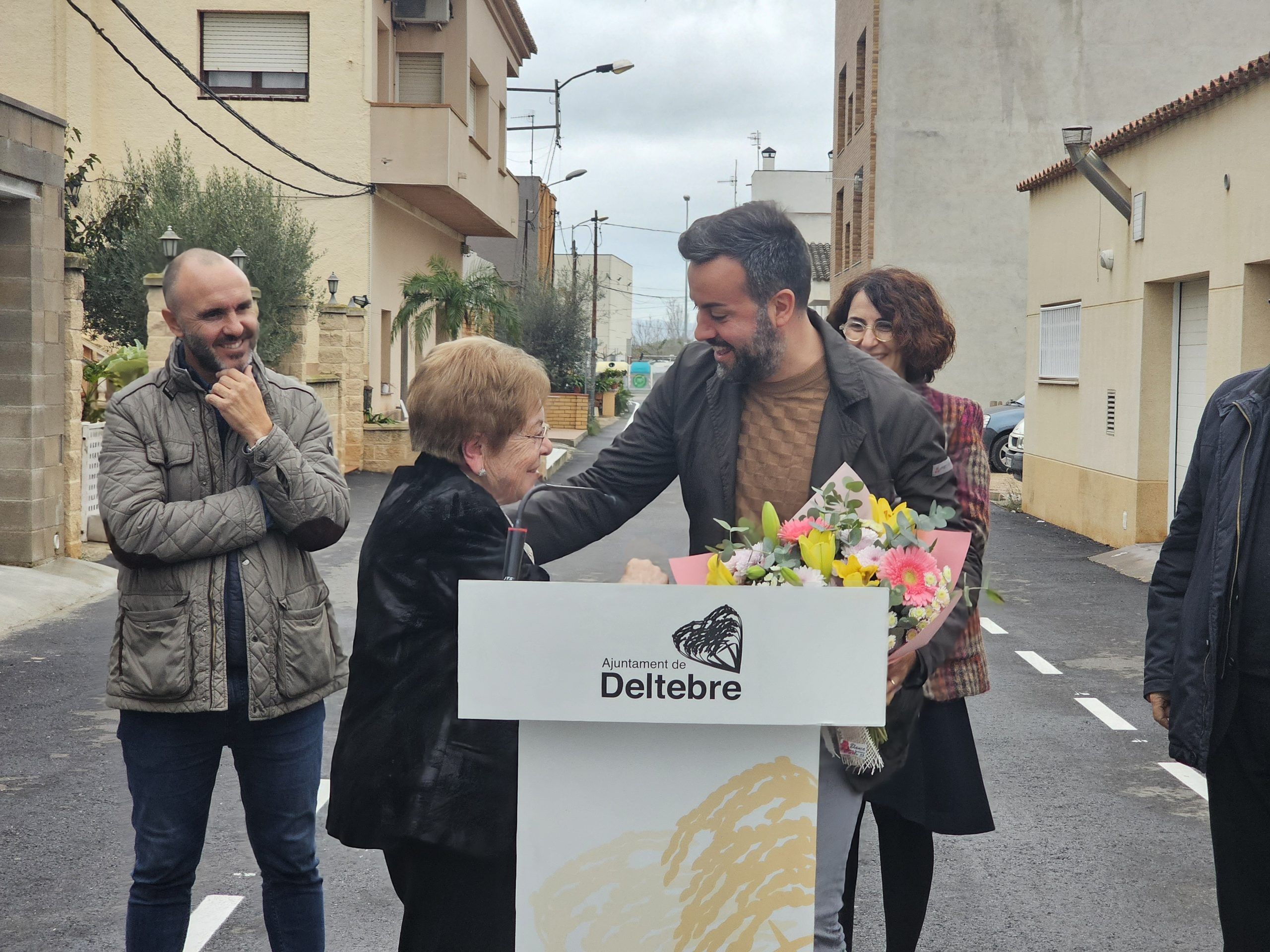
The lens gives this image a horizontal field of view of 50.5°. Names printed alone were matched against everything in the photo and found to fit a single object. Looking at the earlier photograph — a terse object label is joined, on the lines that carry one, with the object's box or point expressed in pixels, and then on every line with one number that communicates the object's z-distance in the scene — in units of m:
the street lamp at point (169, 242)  15.94
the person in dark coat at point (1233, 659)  3.12
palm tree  26.36
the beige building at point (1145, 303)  11.87
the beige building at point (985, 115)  28.94
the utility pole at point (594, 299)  37.50
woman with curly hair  3.50
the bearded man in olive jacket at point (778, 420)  2.92
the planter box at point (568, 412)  36.69
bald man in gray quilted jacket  3.13
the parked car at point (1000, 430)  23.39
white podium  2.14
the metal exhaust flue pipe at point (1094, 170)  14.49
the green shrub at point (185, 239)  20.30
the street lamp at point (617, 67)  28.95
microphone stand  2.51
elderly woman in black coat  2.64
